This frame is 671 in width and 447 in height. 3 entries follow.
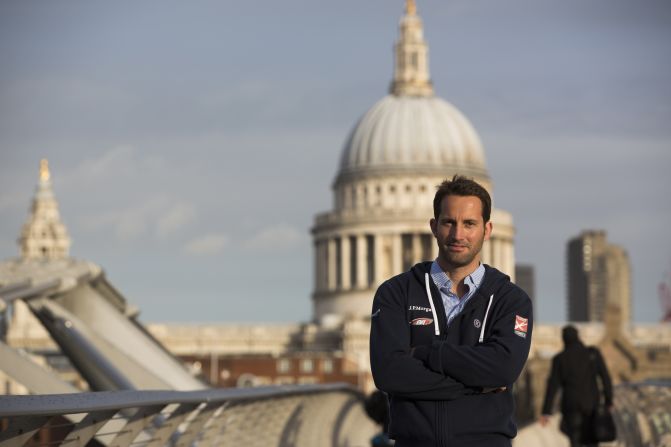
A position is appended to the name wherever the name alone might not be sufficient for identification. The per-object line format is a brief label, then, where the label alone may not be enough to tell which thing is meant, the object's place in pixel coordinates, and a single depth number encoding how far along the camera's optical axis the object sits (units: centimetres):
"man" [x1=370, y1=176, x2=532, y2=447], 999
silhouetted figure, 2119
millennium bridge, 1170
